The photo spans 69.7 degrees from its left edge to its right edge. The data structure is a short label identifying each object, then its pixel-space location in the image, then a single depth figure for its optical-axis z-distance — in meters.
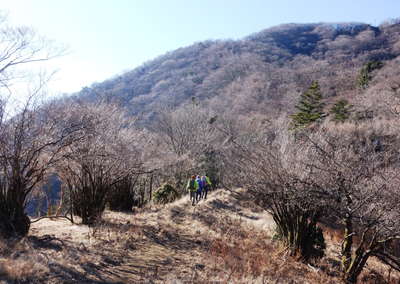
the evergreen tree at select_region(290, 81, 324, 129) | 31.55
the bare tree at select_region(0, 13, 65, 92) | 8.06
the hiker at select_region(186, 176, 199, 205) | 14.52
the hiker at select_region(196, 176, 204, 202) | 14.96
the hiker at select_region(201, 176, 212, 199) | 16.30
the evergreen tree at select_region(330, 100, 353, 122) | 30.04
